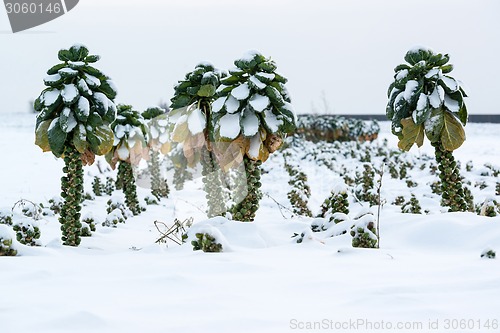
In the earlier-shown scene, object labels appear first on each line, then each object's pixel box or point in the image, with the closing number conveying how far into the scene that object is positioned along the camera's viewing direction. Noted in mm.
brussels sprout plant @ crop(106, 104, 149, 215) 12383
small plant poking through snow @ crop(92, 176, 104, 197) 15656
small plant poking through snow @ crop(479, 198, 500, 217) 7786
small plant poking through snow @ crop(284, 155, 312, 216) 10995
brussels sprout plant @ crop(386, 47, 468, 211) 7887
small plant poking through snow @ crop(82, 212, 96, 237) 7961
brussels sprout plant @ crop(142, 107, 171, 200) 12418
